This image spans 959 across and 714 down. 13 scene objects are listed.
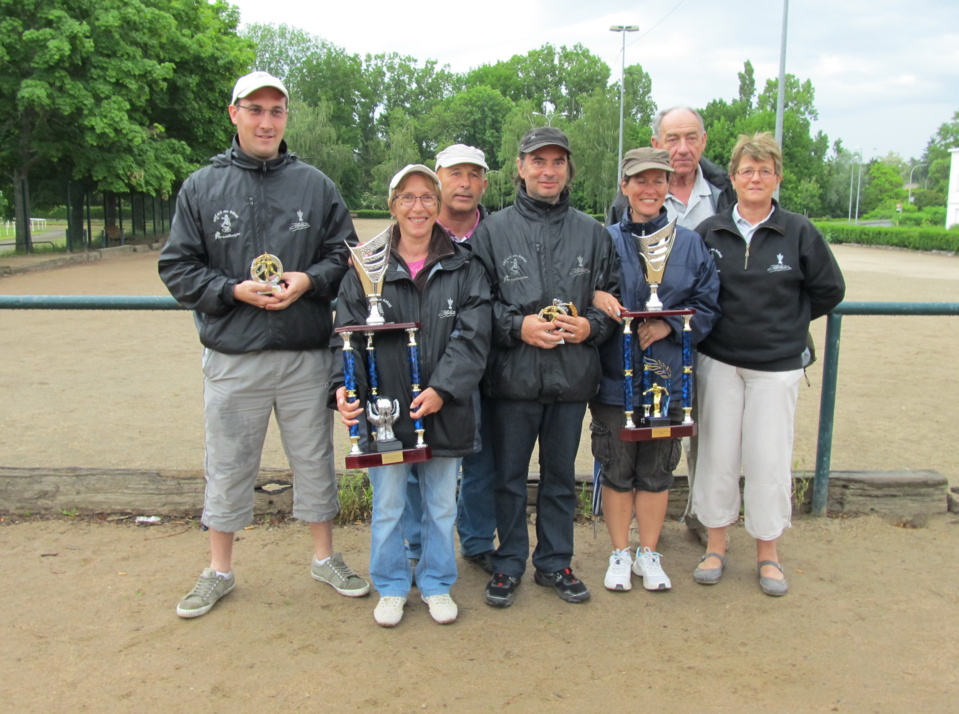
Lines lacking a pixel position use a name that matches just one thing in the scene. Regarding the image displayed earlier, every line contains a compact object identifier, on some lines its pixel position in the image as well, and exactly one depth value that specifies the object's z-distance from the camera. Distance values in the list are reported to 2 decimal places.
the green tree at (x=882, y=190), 92.44
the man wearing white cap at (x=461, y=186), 3.81
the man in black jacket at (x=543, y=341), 3.49
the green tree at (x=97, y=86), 20.33
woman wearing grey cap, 3.64
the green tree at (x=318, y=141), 60.47
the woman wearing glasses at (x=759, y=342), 3.67
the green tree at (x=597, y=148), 58.94
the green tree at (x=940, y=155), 108.88
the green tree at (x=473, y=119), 90.50
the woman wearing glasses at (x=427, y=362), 3.35
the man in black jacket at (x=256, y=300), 3.41
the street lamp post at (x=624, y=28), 41.09
